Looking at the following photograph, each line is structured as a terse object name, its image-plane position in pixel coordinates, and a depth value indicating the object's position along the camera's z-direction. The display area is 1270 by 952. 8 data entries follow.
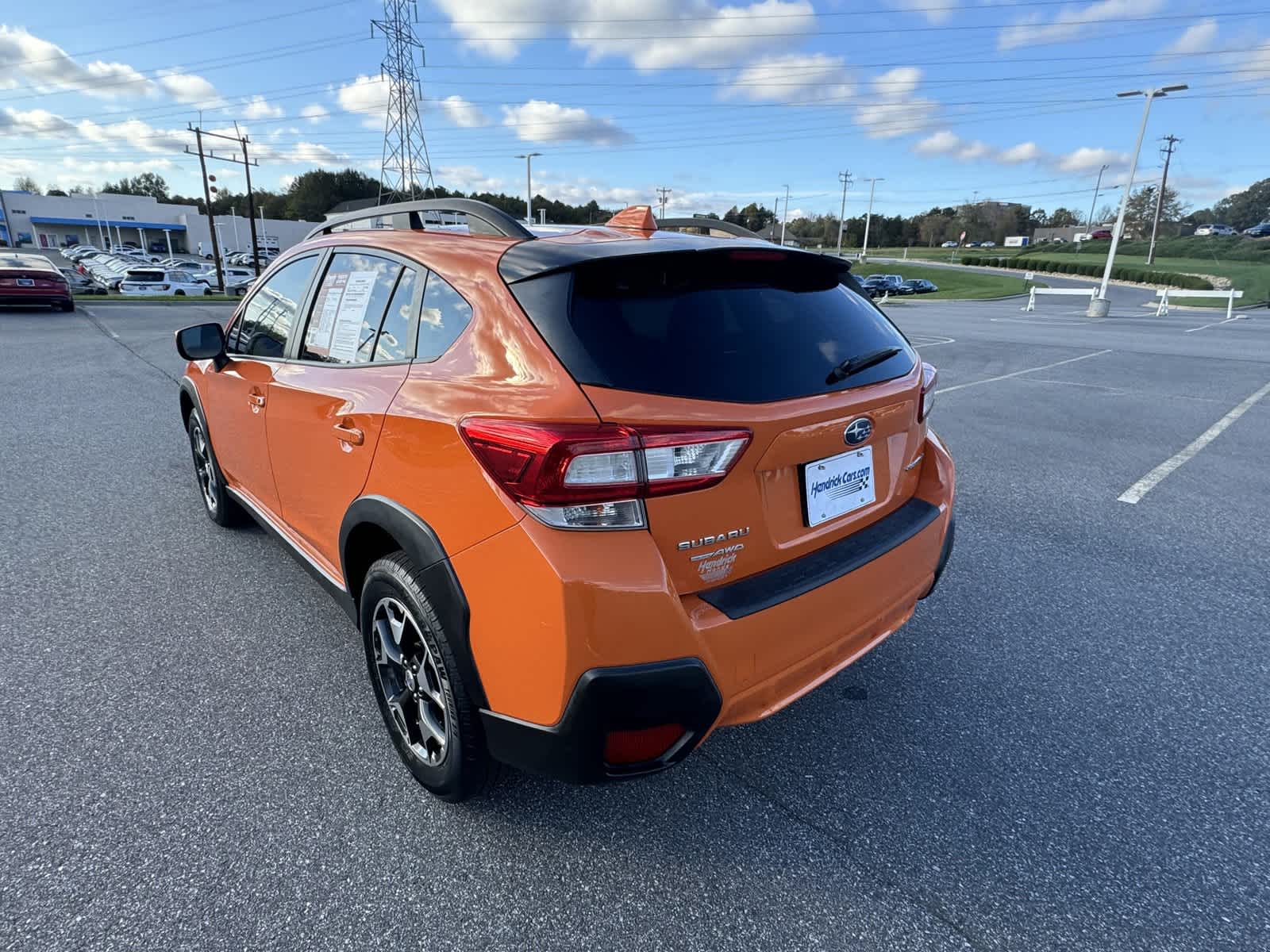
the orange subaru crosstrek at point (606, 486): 1.61
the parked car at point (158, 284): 26.09
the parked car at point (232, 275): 36.25
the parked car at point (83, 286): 28.78
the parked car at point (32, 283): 15.82
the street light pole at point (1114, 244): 24.16
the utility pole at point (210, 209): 34.31
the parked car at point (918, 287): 46.28
